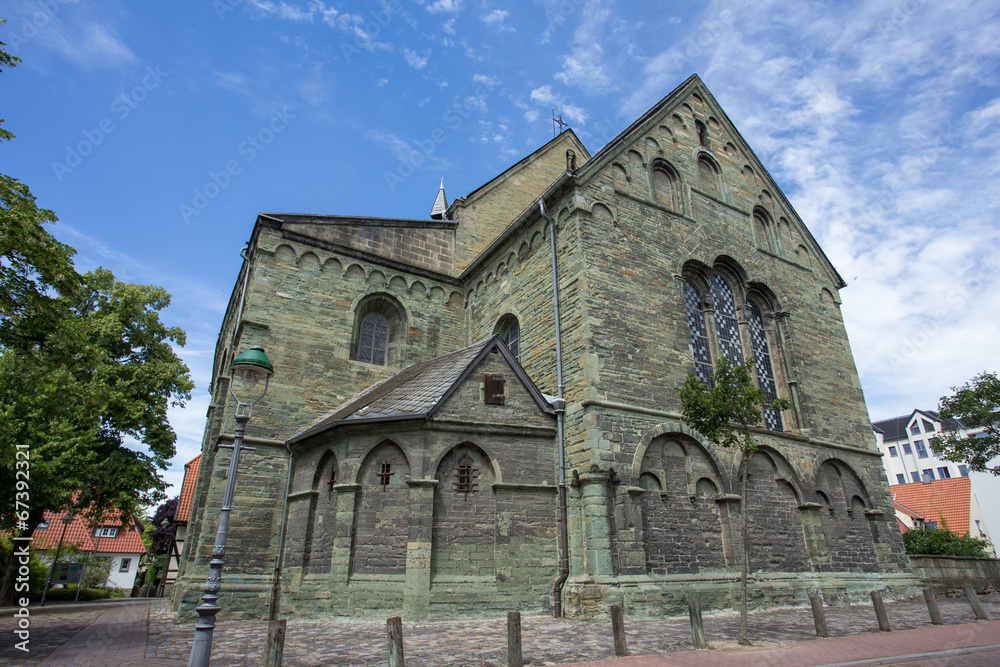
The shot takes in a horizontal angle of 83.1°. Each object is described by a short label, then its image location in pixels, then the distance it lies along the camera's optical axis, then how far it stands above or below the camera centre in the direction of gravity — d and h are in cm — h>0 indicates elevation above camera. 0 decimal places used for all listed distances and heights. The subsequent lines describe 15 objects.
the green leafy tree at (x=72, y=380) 763 +358
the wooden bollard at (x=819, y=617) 828 -76
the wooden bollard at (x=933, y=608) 948 -73
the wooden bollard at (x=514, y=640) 619 -78
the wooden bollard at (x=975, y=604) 998 -71
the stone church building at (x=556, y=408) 1080 +328
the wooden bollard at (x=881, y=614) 884 -77
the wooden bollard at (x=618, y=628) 700 -76
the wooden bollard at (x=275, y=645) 565 -75
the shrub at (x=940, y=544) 1891 +56
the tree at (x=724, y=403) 914 +243
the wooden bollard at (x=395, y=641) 572 -73
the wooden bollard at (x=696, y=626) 757 -80
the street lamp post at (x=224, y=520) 557 +48
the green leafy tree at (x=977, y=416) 1698 +408
